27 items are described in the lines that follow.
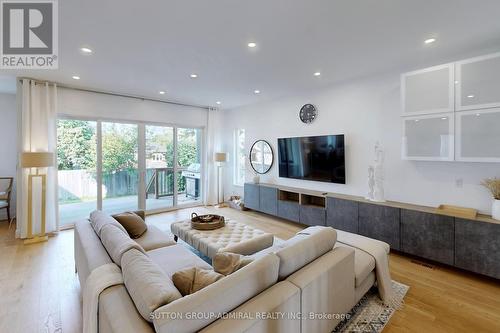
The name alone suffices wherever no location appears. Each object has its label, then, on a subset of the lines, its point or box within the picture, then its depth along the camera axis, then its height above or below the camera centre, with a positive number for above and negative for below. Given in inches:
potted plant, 99.6 -13.0
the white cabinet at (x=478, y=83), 97.5 +36.2
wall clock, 177.3 +40.4
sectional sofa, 41.2 -28.6
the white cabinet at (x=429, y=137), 110.0 +13.8
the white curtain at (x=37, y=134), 149.6 +20.5
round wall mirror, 214.5 +7.8
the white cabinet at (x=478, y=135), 98.7 +13.1
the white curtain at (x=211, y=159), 245.3 +5.8
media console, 98.5 -33.1
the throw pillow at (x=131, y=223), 105.3 -27.6
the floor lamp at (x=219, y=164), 239.9 +0.4
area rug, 73.6 -52.4
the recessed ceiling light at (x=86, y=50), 108.7 +55.4
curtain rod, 156.2 +57.8
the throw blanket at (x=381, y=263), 85.7 -37.9
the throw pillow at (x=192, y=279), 52.5 -27.0
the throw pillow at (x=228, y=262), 60.9 -26.7
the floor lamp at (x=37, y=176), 139.3 -8.6
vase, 99.2 -19.8
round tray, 118.8 -31.0
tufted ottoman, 97.3 -34.8
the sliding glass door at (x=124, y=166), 177.2 -1.6
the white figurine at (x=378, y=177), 136.2 -7.5
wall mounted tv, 159.5 +5.1
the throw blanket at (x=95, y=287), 49.2 -28.0
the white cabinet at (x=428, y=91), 108.3 +37.1
